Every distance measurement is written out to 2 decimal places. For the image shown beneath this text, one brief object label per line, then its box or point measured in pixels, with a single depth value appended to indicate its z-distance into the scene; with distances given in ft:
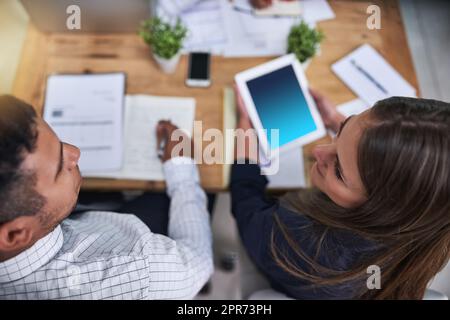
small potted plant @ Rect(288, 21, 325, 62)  3.14
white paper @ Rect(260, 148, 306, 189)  3.07
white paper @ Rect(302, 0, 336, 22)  3.52
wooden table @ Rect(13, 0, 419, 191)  3.06
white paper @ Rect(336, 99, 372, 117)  3.18
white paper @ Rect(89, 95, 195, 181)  2.93
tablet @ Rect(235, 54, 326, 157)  2.95
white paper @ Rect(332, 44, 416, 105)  3.27
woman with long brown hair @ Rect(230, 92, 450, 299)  1.69
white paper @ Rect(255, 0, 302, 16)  3.51
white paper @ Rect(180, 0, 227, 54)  3.37
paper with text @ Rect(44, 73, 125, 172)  2.79
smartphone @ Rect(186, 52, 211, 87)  3.23
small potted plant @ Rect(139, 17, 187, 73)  2.99
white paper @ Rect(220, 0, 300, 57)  3.40
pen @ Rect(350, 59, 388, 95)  3.28
